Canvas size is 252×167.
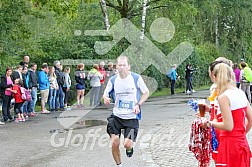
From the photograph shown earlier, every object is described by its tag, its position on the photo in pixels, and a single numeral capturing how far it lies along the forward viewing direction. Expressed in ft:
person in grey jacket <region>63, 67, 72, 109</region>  64.13
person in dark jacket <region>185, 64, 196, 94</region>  93.66
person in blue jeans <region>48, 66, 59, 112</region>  60.49
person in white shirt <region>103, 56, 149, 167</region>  27.25
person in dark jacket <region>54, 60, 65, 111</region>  62.59
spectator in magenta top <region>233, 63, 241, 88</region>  71.10
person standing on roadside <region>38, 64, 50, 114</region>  58.23
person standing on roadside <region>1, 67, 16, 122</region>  50.06
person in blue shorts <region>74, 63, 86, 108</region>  67.10
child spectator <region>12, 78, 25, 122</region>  50.24
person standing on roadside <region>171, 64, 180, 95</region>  94.89
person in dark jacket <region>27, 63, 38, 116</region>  55.21
